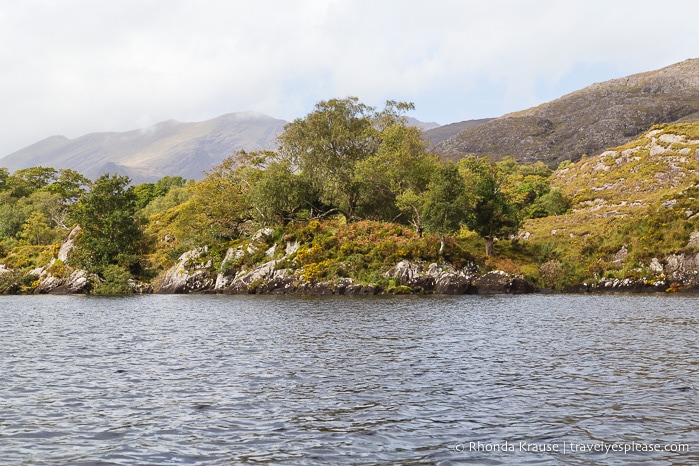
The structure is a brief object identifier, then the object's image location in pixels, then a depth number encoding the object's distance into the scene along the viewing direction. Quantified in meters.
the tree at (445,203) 73.50
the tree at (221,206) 92.44
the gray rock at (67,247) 96.81
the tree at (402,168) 81.31
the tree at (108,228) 91.31
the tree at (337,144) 86.56
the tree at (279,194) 85.12
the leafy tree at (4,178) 161.38
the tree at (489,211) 80.06
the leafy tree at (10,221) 132.25
